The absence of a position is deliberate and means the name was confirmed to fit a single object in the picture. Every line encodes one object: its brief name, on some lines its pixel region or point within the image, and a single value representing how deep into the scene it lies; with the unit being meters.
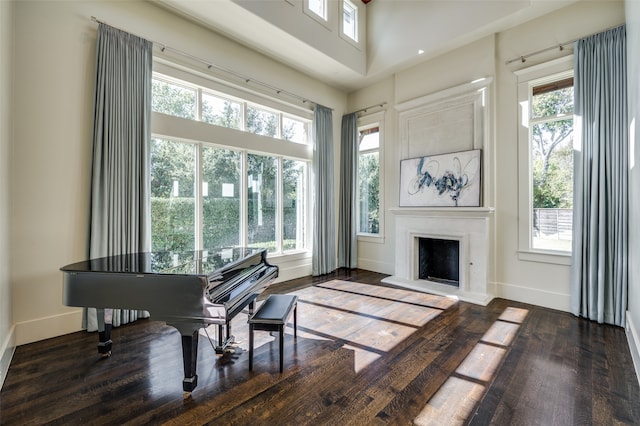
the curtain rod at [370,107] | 5.70
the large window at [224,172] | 3.81
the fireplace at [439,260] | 4.89
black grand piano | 1.93
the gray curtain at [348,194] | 5.98
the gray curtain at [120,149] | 3.12
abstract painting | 4.38
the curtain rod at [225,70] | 3.62
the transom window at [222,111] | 3.82
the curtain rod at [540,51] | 3.65
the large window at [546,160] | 3.78
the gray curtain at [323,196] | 5.57
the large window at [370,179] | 5.79
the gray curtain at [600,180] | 3.17
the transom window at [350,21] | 5.21
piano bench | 2.30
